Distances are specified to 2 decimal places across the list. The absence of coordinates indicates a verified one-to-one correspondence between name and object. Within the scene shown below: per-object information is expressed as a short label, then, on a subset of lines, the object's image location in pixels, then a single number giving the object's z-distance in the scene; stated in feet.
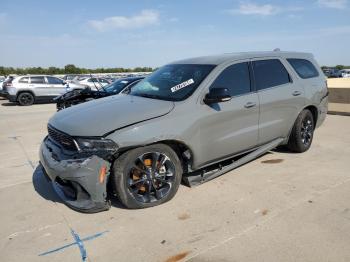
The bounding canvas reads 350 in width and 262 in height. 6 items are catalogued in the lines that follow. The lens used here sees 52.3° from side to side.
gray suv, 12.55
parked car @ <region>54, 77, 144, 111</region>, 33.53
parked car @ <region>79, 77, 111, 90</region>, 73.36
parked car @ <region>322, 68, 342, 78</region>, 134.58
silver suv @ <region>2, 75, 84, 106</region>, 59.57
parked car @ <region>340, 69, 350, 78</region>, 132.46
